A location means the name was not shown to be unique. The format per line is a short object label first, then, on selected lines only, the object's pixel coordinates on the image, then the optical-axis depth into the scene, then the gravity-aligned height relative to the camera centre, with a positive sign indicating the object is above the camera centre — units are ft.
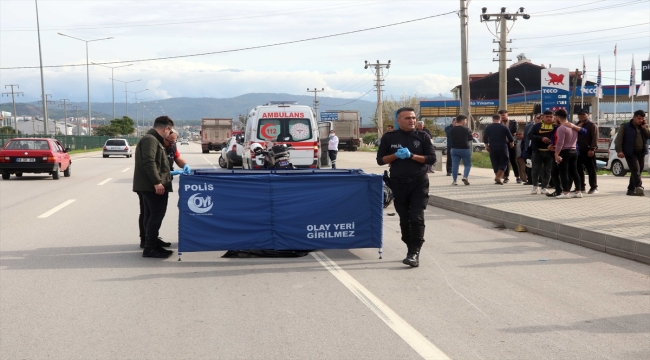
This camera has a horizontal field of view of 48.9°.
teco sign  82.74 +4.28
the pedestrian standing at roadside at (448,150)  63.10 -1.99
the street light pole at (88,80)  230.34 +18.13
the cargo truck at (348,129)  209.15 +0.43
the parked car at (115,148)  154.61 -2.76
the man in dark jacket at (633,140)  46.14 -1.01
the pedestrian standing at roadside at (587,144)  47.70 -1.26
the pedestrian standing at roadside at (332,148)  91.66 -2.20
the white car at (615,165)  77.15 -4.36
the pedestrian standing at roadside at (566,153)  44.62 -1.74
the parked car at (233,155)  95.35 -2.95
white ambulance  66.28 +0.22
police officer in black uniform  26.96 -1.50
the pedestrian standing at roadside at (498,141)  55.77 -1.09
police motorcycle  38.06 -1.33
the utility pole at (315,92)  364.95 +19.79
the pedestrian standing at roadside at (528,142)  51.04 -1.15
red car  76.43 -2.14
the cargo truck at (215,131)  182.60 +0.64
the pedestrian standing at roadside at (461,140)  57.57 -0.97
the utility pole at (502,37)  101.45 +13.52
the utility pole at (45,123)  172.45 +3.40
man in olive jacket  28.55 -1.85
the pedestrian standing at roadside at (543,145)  46.80 -1.23
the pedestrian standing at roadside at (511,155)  58.25 -2.36
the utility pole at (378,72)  232.86 +19.52
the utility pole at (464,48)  84.74 +9.46
